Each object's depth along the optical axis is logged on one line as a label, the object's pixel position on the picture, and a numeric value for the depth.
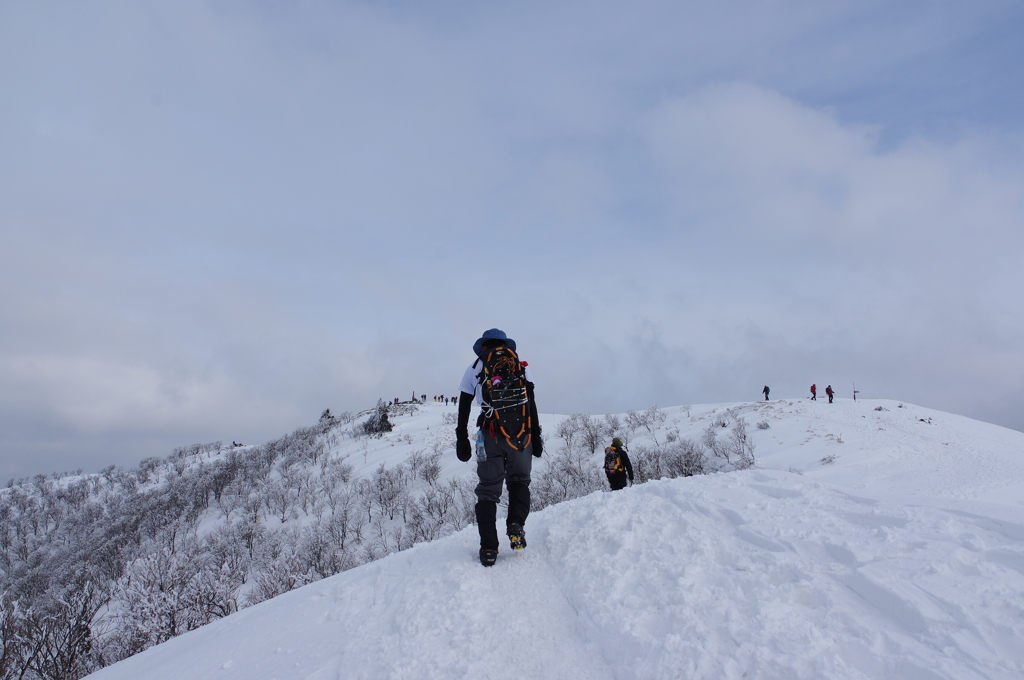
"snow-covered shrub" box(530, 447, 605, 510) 29.33
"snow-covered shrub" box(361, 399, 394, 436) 68.37
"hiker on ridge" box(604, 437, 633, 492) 11.04
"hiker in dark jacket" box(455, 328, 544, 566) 4.76
